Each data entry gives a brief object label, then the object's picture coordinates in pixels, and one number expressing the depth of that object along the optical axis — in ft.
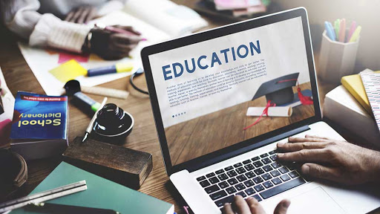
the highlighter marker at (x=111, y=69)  3.77
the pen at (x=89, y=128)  2.74
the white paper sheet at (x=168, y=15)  4.54
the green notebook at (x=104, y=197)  2.19
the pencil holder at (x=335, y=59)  3.40
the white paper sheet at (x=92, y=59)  3.66
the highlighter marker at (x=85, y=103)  3.25
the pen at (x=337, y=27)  3.49
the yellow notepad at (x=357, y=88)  2.93
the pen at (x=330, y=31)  3.46
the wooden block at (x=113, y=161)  2.49
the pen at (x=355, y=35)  3.37
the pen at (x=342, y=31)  3.41
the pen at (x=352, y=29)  3.41
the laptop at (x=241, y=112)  2.39
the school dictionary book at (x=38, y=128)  2.63
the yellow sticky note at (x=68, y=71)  3.73
